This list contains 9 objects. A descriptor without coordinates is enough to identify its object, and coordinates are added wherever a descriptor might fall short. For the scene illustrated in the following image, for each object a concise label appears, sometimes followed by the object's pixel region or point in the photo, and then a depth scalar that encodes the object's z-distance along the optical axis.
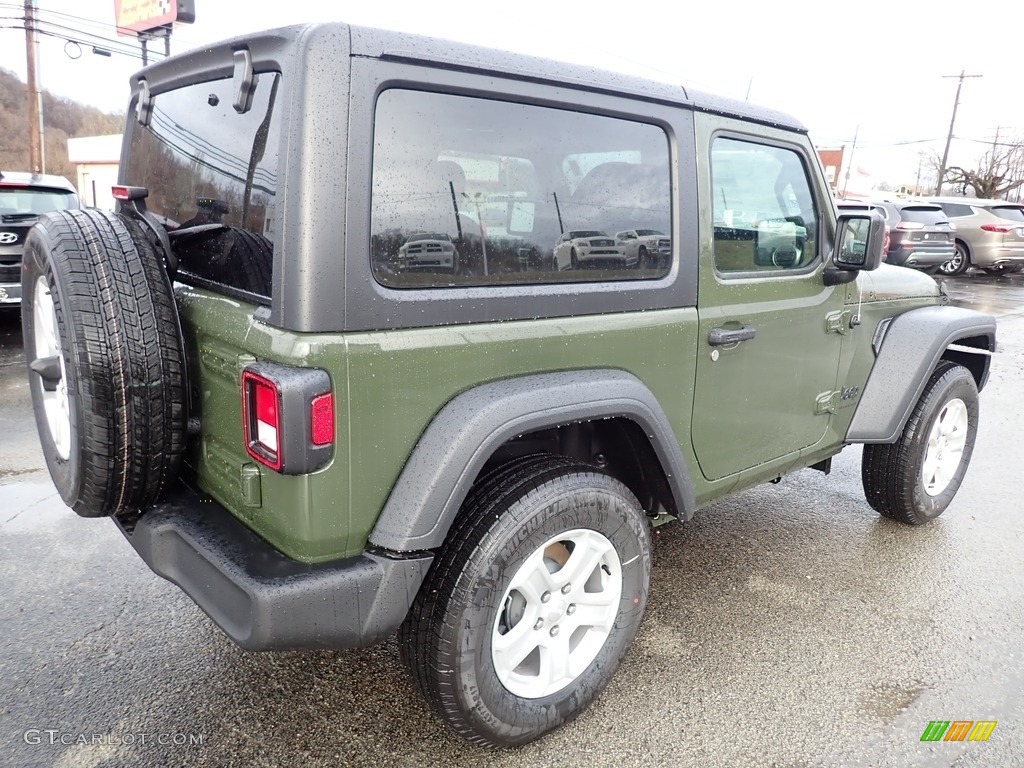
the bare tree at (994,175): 35.75
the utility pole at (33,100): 18.64
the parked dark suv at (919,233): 15.05
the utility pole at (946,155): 42.56
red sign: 16.12
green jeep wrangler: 1.73
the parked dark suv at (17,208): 7.05
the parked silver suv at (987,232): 16.02
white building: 29.07
